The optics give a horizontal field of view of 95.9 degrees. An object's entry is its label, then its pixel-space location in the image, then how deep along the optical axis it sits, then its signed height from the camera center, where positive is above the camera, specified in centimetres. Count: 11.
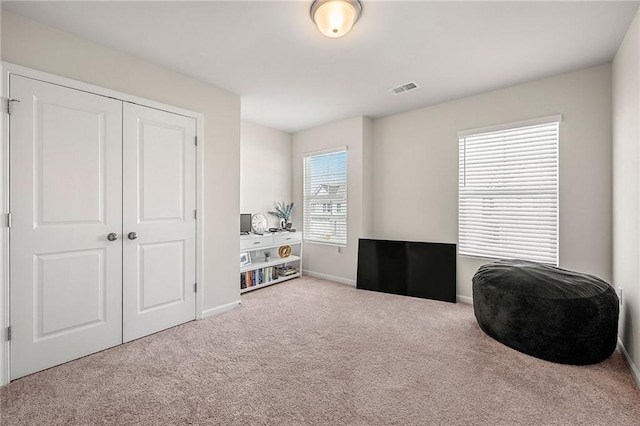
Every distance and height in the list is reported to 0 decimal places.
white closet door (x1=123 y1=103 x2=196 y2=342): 258 -7
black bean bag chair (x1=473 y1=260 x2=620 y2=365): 213 -78
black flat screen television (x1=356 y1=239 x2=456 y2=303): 370 -76
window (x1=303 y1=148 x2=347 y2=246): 459 +25
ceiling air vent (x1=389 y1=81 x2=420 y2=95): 319 +143
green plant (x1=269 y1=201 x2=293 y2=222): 493 +3
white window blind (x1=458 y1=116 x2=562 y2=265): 304 +25
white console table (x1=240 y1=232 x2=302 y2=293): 404 -75
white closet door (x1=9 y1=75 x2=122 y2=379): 204 -9
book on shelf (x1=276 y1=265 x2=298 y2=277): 466 -95
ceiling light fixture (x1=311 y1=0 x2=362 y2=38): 186 +131
